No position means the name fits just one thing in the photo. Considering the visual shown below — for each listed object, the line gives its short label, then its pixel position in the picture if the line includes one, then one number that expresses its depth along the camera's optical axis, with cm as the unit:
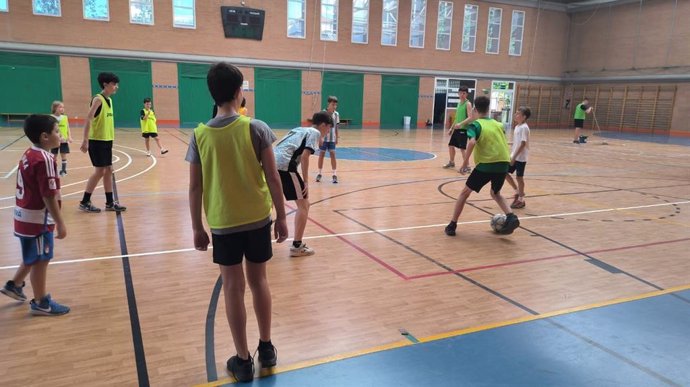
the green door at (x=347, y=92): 2742
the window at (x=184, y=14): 2342
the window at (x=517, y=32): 3085
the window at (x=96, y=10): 2197
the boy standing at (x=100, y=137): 654
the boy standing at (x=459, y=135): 1194
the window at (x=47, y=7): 2125
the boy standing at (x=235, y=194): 265
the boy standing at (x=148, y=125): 1341
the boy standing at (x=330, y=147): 1001
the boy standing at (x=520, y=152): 770
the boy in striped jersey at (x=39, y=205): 353
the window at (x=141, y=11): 2273
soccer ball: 631
